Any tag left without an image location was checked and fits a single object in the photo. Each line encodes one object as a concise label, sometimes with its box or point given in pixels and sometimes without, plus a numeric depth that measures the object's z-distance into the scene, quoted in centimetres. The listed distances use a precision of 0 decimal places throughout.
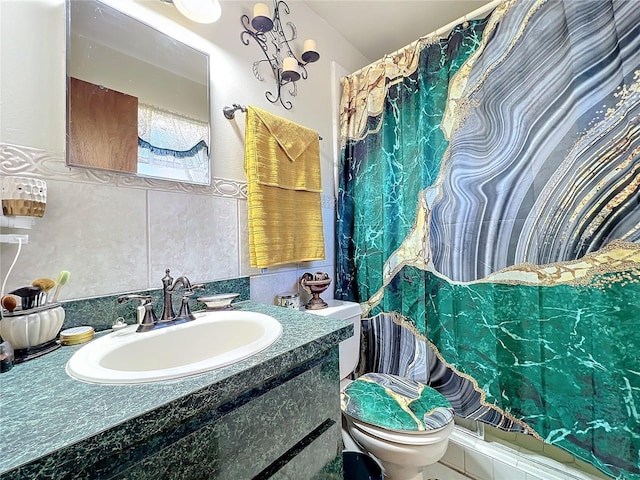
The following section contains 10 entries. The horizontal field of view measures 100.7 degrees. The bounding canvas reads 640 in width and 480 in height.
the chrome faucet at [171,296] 83
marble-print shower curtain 89
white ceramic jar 58
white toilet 90
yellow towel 114
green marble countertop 33
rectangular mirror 77
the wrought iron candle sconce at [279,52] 121
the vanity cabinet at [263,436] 42
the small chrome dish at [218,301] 94
